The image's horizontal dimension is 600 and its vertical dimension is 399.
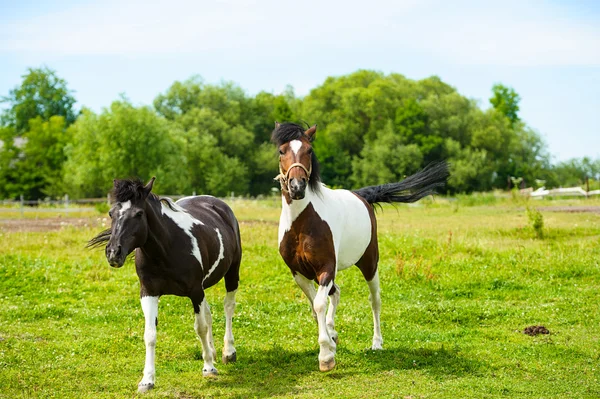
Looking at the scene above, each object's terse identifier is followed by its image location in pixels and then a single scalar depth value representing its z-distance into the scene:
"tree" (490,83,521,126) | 82.75
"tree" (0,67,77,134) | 70.25
